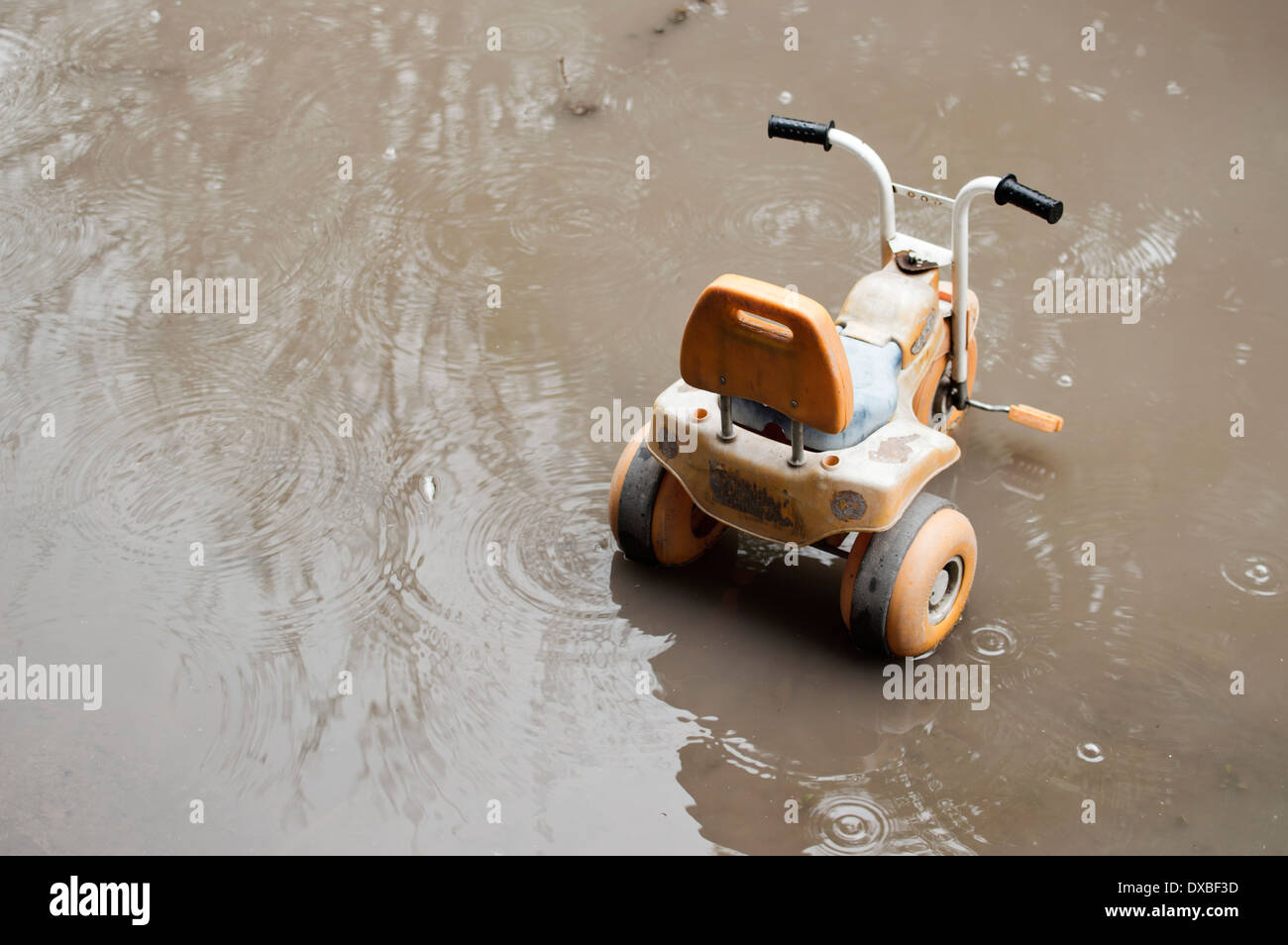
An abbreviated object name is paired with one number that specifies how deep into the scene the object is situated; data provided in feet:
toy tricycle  10.42
